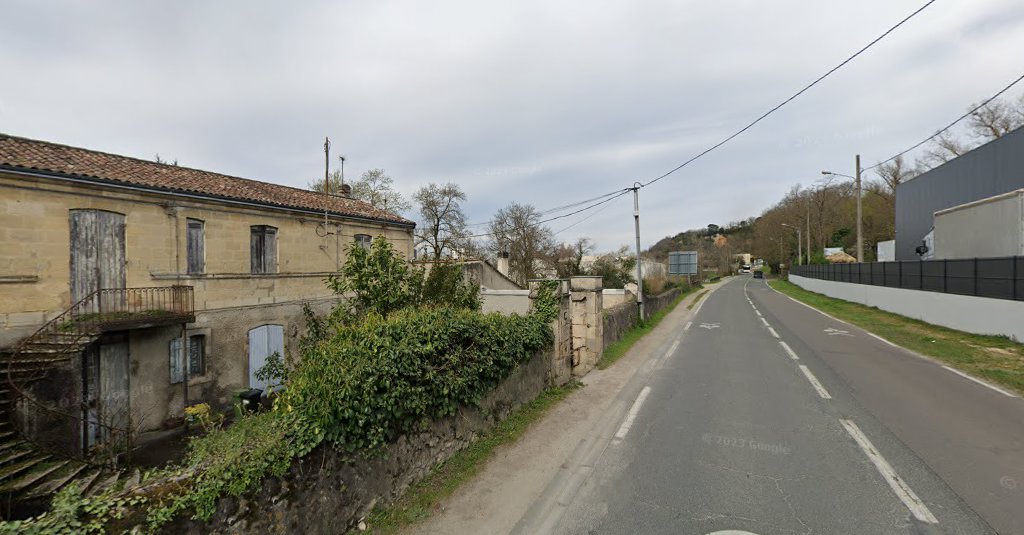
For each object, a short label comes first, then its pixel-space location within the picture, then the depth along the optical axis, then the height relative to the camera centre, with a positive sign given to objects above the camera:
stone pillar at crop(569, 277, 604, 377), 10.19 -1.39
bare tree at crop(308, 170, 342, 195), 32.16 +6.99
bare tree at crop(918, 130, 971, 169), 36.66 +10.61
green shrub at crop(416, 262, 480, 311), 8.92 -0.51
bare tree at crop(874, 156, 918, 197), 45.50 +10.48
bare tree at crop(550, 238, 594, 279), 34.56 +0.70
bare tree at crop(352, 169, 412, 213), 34.25 +6.42
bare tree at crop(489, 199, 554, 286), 35.69 +2.34
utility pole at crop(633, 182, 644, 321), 17.44 +1.96
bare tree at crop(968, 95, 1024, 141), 32.00 +11.46
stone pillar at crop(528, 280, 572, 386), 8.35 -1.78
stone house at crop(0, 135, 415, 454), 9.28 -0.53
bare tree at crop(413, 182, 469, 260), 34.44 +4.52
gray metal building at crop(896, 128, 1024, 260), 20.62 +4.90
